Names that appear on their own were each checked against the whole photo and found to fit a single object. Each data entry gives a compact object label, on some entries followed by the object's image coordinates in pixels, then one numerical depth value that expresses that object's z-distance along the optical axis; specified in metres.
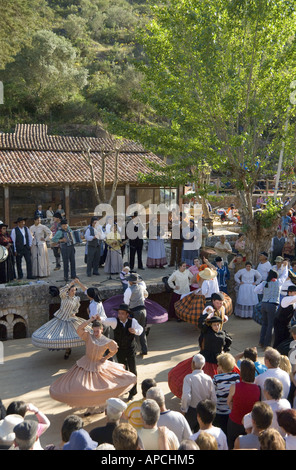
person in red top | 4.53
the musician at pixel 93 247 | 10.59
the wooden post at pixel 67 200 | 20.25
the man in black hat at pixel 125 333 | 6.56
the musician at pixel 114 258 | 11.20
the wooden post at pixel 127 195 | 21.36
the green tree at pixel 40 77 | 34.84
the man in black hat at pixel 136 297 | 7.95
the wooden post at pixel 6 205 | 19.19
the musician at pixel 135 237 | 11.48
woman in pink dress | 5.85
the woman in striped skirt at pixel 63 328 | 7.77
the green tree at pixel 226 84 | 11.02
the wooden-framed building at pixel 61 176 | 19.73
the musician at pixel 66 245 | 10.20
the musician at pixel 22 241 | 10.52
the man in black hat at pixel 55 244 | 10.63
